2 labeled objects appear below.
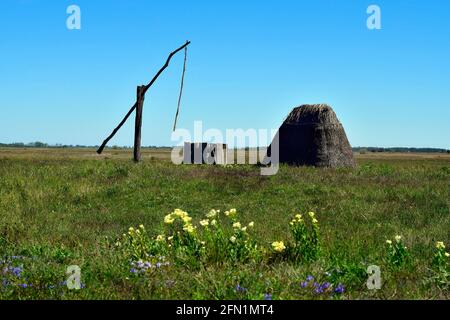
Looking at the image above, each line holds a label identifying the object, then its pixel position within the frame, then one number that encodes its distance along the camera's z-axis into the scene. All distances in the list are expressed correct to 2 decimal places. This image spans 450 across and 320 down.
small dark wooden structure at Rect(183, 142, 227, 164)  28.38
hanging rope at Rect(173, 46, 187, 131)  27.51
